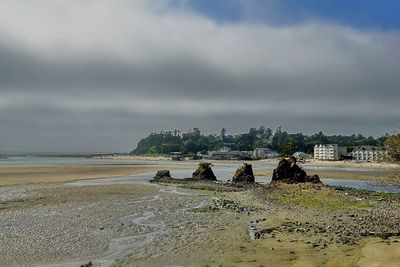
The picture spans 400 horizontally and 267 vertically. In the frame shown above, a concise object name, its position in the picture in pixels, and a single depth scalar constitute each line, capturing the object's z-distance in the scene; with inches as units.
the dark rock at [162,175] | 2575.8
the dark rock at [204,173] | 2657.5
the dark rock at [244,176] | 2431.1
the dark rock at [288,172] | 2234.3
